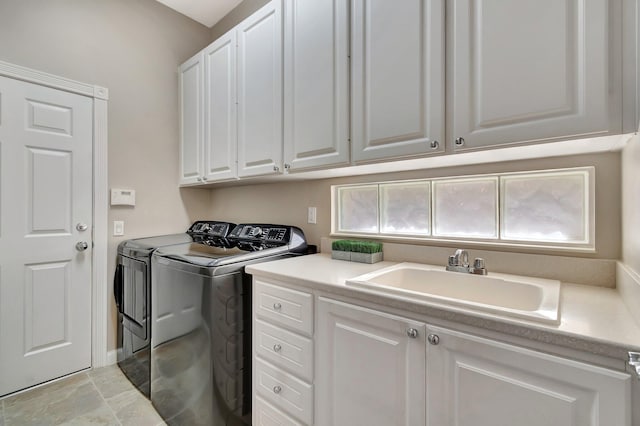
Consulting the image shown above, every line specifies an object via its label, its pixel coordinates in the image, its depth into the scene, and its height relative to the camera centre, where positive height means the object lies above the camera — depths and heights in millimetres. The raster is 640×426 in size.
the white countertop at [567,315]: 668 -285
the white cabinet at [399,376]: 700 -500
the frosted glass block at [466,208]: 1393 +28
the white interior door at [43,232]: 1891 -140
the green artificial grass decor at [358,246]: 1618 -189
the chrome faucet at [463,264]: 1253 -224
